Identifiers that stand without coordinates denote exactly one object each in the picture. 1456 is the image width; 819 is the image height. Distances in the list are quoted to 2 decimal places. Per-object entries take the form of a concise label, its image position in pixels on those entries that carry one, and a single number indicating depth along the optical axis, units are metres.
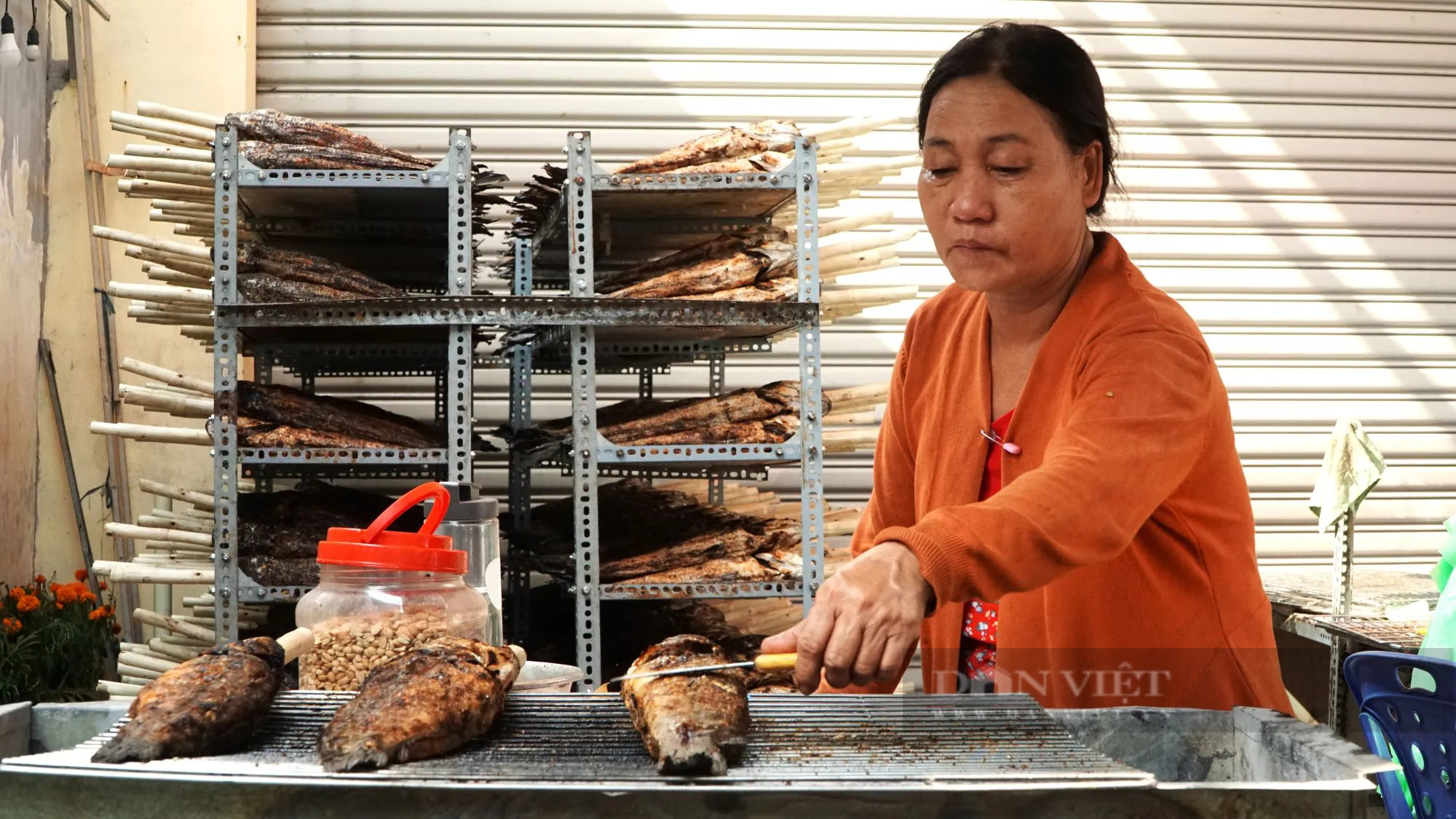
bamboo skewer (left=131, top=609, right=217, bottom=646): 4.97
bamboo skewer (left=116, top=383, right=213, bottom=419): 4.98
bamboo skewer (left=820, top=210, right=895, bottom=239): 5.29
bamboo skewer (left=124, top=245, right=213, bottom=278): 5.04
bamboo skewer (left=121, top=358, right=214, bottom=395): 5.09
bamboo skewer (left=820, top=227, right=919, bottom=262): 5.14
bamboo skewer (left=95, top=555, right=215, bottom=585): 4.69
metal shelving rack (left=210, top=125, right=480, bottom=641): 4.16
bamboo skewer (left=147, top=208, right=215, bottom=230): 5.04
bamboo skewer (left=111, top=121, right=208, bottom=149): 4.64
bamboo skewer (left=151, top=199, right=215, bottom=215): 4.92
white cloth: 4.41
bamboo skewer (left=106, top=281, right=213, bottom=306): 4.91
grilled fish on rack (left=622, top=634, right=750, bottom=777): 1.43
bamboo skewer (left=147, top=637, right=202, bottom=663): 5.18
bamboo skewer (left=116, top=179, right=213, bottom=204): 4.69
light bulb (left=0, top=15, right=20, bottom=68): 5.08
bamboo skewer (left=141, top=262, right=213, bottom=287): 5.19
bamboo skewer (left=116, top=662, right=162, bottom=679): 5.10
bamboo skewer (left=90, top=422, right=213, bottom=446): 4.86
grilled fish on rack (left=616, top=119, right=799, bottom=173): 4.43
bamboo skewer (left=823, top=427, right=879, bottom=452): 5.45
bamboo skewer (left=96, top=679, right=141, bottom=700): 4.62
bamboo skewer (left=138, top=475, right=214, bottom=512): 5.34
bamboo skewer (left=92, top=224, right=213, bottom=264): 4.85
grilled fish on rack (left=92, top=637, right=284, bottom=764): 1.49
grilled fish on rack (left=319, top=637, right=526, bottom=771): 1.47
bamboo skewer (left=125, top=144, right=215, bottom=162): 4.58
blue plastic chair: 2.54
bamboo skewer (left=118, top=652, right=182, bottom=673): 5.04
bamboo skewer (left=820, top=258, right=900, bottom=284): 5.32
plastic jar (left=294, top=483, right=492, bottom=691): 1.90
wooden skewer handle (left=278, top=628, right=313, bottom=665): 1.85
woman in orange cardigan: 1.94
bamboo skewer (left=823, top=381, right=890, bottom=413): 5.43
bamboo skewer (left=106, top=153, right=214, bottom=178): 4.53
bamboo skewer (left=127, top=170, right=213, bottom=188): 4.63
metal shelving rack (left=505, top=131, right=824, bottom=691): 4.27
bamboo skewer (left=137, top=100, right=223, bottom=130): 4.57
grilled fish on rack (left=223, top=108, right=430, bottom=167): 4.29
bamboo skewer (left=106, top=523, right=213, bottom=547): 4.78
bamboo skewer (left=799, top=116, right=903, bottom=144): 4.80
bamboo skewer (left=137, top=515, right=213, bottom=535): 5.33
